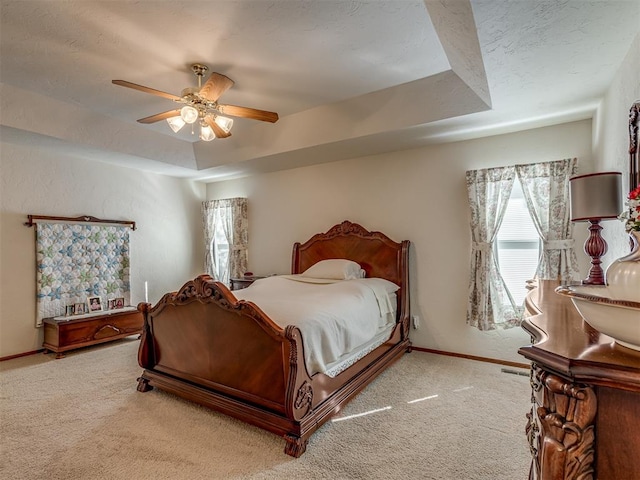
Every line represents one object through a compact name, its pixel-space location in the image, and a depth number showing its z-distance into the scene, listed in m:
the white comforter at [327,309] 2.23
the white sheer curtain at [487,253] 3.44
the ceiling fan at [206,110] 2.47
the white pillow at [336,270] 3.88
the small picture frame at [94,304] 4.30
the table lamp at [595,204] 2.02
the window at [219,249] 5.80
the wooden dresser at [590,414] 0.73
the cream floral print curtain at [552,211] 3.14
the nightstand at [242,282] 4.81
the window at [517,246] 3.41
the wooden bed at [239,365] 2.07
